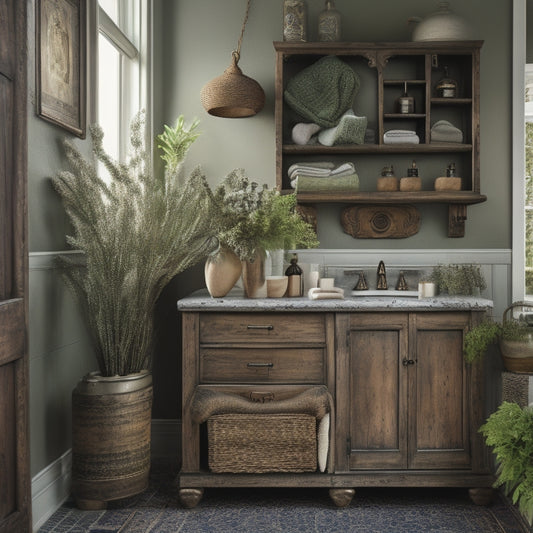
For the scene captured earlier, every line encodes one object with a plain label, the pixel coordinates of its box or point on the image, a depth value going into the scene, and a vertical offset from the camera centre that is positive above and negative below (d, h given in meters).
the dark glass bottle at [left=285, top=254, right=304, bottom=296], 2.90 -0.12
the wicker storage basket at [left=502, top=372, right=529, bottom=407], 2.69 -0.63
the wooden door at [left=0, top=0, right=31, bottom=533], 1.84 -0.06
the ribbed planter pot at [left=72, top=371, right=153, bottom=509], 2.41 -0.77
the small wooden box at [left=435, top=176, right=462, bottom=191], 3.07 +0.37
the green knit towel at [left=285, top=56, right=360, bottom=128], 3.09 +0.88
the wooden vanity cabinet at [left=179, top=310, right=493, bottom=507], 2.61 -0.56
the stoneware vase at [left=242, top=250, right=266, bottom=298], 2.78 -0.10
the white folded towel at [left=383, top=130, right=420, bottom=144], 3.08 +0.63
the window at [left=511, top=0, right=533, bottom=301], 3.20 +0.56
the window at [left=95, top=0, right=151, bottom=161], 3.10 +1.01
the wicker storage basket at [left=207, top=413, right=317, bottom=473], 2.52 -0.82
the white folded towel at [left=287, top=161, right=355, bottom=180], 3.07 +0.45
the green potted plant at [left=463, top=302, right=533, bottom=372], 2.57 -0.40
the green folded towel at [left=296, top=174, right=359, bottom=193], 3.06 +0.38
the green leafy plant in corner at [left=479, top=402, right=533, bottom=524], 2.04 -0.71
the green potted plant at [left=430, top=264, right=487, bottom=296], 3.10 -0.14
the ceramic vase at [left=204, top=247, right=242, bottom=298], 2.75 -0.07
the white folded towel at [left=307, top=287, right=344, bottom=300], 2.75 -0.19
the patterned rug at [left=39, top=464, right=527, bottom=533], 2.39 -1.13
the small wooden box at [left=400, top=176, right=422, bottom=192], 3.09 +0.38
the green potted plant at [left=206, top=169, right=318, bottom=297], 2.71 +0.14
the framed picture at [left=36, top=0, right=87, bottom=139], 2.26 +0.80
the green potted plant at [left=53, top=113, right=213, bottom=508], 2.41 -0.18
